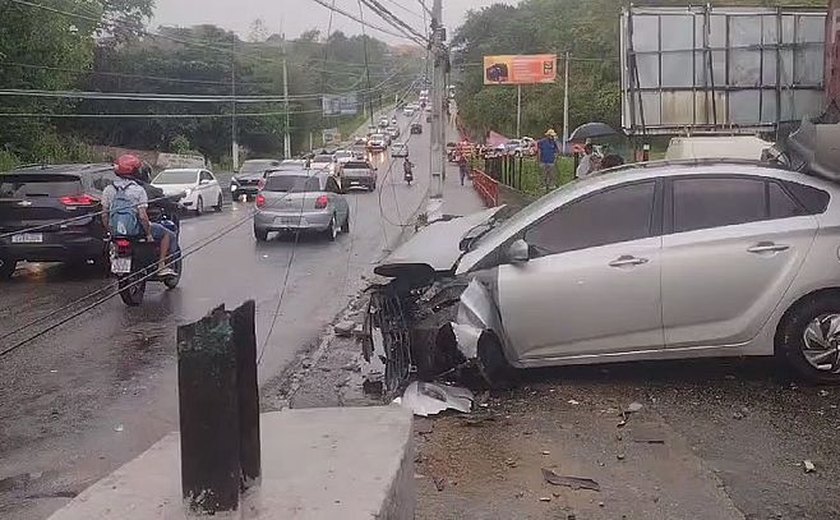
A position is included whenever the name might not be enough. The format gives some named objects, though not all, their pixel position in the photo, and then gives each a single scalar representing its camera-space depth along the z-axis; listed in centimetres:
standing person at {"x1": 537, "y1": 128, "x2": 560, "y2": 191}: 2475
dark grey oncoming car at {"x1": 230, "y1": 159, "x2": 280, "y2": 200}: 3350
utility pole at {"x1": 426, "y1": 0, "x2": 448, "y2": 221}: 2270
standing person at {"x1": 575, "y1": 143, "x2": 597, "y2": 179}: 1859
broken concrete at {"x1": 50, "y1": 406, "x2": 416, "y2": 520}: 313
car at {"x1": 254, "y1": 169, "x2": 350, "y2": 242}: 1878
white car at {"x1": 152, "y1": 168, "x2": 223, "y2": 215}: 2725
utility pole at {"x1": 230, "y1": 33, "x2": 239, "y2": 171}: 3591
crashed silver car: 664
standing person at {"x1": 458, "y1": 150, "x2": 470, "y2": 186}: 4119
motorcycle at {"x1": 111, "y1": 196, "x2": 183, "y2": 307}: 1115
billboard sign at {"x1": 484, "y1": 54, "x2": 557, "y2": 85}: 5672
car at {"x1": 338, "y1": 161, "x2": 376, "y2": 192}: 2520
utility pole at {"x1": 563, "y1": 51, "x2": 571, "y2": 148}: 5106
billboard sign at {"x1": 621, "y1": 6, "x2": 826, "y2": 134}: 1686
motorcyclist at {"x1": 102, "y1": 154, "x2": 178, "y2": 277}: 1116
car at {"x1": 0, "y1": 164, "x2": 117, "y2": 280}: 1379
